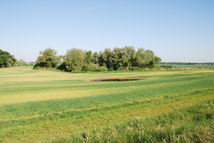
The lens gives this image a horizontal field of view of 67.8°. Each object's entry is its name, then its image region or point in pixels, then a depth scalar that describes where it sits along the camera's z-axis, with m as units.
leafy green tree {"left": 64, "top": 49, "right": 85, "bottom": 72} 91.50
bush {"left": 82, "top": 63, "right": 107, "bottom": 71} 91.93
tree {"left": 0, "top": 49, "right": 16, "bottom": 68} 115.05
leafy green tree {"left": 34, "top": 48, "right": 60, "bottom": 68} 105.62
